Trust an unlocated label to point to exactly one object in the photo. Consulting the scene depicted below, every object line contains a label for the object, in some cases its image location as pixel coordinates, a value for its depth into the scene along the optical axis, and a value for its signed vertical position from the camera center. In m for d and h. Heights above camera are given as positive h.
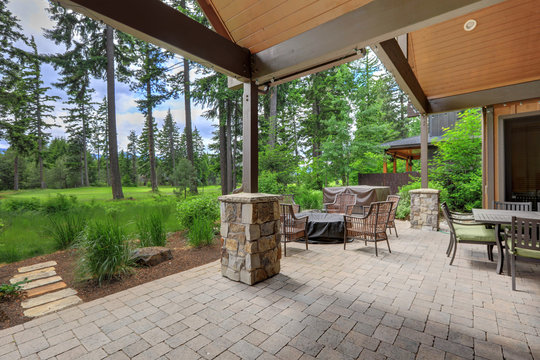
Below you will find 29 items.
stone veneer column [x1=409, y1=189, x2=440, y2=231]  5.57 -0.79
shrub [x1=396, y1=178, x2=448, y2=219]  7.17 -0.69
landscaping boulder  3.41 -1.07
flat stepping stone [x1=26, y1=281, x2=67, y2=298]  2.67 -1.20
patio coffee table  4.58 -1.00
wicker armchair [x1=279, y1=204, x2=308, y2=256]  3.86 -0.76
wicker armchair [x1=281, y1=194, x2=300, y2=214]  5.25 -0.56
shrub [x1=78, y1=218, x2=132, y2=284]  2.86 -0.84
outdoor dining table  2.88 -0.57
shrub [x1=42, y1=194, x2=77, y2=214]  5.72 -0.49
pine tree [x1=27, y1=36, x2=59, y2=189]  6.50 +2.33
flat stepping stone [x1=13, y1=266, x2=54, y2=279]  3.13 -1.19
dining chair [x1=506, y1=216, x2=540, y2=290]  2.45 -0.70
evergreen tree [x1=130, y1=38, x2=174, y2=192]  10.42 +4.85
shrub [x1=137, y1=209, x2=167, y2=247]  4.05 -0.84
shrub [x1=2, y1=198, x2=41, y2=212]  5.71 -0.46
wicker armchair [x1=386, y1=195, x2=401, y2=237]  4.86 -0.84
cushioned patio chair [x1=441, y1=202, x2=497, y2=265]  3.15 -0.81
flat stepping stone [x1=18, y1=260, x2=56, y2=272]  3.39 -1.18
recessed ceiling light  3.52 +2.26
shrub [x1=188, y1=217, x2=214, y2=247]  4.26 -0.95
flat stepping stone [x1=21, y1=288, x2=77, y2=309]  2.44 -1.21
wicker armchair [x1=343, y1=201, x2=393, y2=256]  3.78 -0.76
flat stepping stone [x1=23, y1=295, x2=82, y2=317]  2.27 -1.21
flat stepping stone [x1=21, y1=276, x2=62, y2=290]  2.83 -1.20
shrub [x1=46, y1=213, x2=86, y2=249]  4.15 -0.81
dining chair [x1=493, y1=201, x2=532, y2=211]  4.19 -0.58
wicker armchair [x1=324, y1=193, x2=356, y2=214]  6.29 -0.68
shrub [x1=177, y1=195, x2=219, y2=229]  4.96 -0.61
